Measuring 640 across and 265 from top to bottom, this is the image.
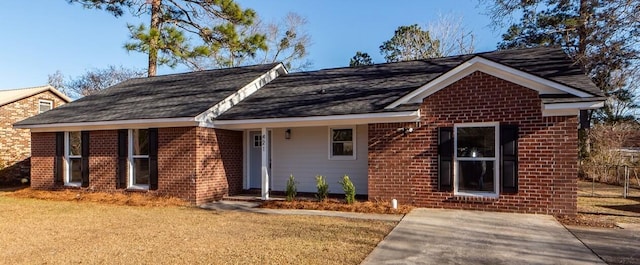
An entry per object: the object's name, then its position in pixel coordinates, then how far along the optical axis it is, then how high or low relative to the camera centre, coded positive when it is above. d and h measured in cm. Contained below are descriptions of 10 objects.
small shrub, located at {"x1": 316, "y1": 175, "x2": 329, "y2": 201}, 1059 -145
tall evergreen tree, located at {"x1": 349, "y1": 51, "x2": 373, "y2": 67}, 3322 +602
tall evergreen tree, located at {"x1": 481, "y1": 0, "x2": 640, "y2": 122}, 1094 +295
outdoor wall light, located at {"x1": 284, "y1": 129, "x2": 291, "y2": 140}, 1254 -1
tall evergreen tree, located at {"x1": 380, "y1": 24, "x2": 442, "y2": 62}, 2826 +634
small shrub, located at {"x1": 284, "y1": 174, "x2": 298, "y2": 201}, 1080 -151
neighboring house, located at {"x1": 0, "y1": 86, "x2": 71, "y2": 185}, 1816 +8
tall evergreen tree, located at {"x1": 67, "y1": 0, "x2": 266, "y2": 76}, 1989 +525
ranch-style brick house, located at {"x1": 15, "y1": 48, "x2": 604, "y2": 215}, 873 -1
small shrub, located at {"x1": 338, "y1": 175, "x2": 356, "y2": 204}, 1005 -145
